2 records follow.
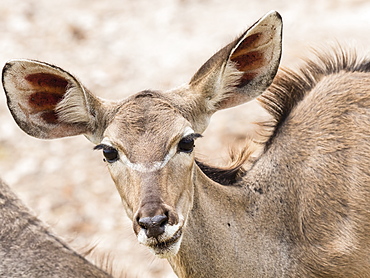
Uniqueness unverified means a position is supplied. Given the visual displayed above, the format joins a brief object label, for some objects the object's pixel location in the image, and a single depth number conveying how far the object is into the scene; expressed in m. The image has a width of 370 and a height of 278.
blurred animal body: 11.01
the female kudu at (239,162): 9.31
